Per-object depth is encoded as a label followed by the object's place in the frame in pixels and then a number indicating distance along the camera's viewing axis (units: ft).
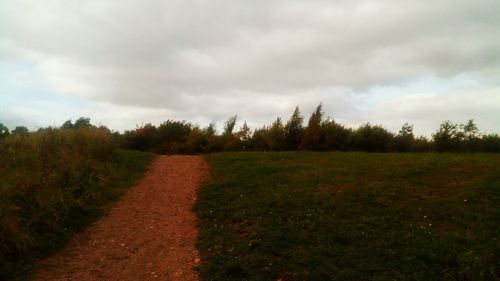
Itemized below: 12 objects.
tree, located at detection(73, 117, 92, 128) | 90.81
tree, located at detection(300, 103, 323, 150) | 73.82
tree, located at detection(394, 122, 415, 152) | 73.29
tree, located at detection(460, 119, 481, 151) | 68.39
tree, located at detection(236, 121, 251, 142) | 79.62
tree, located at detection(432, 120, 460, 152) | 69.97
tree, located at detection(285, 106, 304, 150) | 77.25
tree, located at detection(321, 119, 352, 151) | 73.36
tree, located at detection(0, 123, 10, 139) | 61.38
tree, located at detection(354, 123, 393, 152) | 73.51
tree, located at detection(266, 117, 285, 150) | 76.02
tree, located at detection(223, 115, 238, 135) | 84.93
